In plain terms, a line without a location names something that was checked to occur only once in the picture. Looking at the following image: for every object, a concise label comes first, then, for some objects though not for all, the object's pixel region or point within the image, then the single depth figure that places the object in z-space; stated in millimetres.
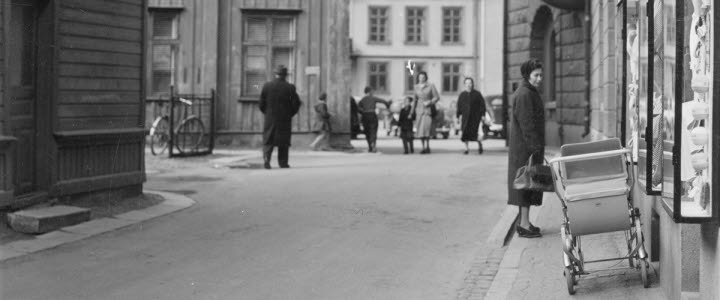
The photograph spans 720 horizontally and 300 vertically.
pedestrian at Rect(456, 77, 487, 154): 22906
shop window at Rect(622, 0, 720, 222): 5281
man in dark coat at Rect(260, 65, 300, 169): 18750
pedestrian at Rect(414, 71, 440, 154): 23328
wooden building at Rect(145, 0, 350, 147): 24266
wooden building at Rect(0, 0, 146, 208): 10641
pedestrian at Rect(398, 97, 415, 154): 23594
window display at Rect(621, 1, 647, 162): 8898
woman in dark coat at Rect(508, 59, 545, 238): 10195
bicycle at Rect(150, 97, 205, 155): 20578
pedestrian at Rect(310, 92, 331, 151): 23812
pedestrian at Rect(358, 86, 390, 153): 24594
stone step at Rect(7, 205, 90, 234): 9922
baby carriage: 7254
